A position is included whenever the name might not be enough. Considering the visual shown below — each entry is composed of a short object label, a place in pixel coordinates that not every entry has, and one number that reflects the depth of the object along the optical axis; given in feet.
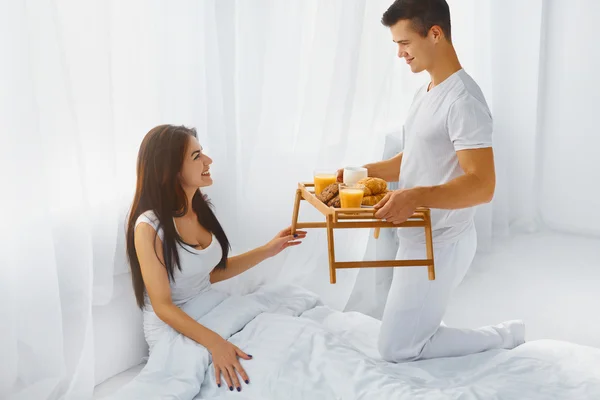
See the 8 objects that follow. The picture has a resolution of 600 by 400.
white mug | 6.65
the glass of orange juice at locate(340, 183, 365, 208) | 6.12
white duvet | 5.94
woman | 6.68
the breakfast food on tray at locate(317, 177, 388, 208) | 6.35
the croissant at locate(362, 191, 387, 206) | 6.31
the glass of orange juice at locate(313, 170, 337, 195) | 6.93
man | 6.33
